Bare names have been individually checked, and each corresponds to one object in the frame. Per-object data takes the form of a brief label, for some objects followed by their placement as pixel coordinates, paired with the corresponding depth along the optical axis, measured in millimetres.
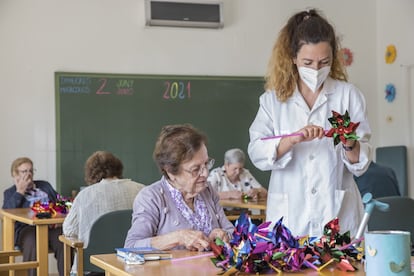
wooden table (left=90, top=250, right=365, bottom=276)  1745
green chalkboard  6574
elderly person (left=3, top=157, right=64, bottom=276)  5449
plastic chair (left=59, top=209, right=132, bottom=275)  3508
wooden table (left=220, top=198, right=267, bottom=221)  5074
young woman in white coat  2441
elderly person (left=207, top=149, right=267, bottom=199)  6344
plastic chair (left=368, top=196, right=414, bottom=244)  3510
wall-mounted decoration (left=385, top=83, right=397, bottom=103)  7555
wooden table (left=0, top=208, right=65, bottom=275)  4363
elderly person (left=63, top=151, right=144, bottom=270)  3908
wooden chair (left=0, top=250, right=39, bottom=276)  2668
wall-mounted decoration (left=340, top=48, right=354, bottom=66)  7785
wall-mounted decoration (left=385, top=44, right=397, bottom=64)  7578
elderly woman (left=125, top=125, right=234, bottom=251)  2467
